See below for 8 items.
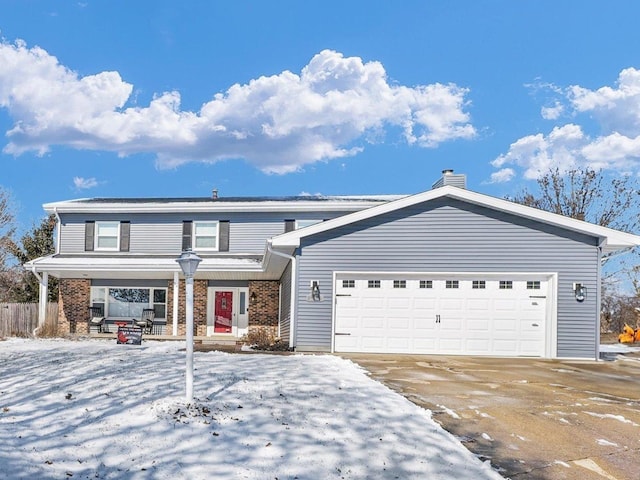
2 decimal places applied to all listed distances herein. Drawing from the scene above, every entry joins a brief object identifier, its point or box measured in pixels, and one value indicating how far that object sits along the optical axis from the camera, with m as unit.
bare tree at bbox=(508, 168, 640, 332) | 26.09
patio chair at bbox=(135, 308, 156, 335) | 19.14
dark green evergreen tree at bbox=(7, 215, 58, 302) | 23.11
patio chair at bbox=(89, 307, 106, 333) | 19.48
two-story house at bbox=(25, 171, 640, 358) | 12.94
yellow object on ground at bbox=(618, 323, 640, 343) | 20.53
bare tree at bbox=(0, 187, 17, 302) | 27.69
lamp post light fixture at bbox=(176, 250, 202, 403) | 6.08
